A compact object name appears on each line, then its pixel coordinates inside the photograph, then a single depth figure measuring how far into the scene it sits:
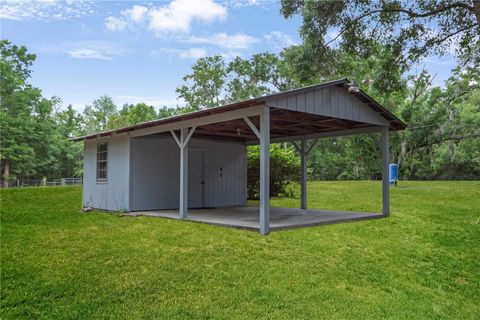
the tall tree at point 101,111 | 53.24
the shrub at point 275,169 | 15.03
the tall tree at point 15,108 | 31.75
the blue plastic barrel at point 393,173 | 19.04
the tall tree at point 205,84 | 34.91
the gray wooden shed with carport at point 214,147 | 7.70
